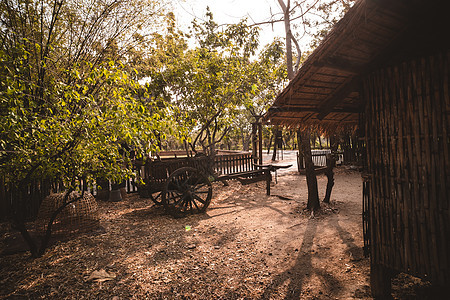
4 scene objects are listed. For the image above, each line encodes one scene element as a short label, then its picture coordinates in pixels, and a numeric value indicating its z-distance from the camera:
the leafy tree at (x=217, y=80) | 8.01
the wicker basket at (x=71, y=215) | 4.91
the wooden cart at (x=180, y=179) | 6.26
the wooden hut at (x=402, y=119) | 2.25
